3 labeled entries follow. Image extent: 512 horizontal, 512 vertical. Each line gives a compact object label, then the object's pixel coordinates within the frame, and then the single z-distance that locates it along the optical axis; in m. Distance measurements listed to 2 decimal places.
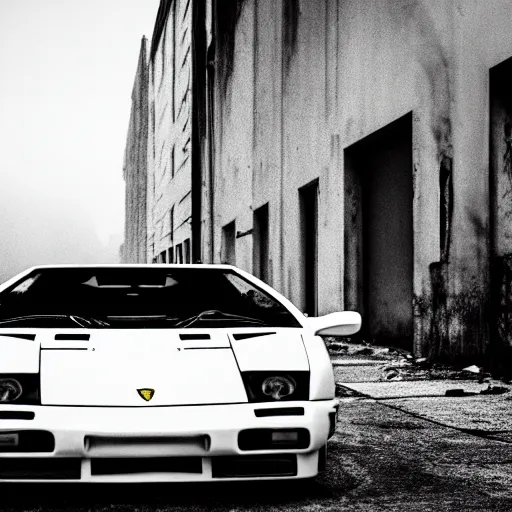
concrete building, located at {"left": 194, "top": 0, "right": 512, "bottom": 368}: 7.97
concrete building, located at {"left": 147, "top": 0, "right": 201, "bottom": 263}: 28.56
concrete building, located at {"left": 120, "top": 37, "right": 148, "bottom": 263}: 49.62
